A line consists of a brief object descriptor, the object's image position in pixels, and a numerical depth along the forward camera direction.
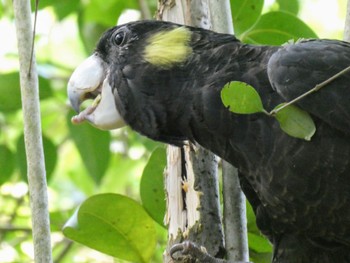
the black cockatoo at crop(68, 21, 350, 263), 3.61
